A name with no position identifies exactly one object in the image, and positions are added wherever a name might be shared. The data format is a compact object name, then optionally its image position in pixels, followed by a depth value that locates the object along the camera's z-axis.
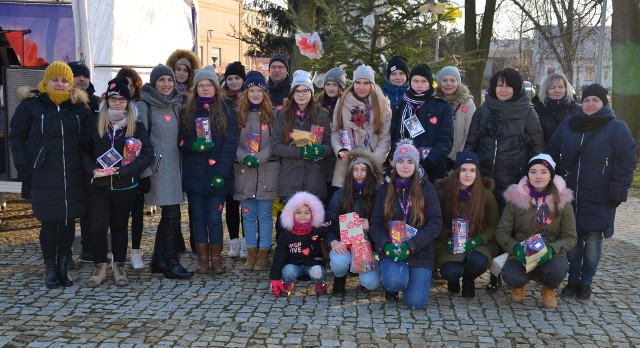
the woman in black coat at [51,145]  5.46
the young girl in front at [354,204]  5.53
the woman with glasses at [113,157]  5.53
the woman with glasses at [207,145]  5.94
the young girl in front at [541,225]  5.31
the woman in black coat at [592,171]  5.43
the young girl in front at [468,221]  5.46
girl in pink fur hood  5.58
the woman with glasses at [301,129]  6.08
